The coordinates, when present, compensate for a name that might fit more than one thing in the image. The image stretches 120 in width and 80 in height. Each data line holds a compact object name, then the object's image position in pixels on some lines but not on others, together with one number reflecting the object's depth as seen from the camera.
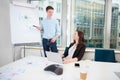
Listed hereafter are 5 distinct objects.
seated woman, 2.56
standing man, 3.40
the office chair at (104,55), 2.99
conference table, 1.59
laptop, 2.00
